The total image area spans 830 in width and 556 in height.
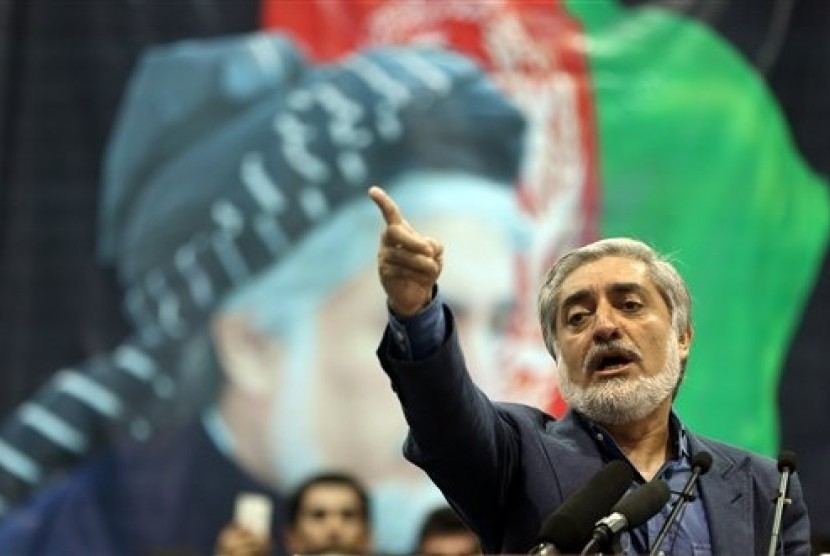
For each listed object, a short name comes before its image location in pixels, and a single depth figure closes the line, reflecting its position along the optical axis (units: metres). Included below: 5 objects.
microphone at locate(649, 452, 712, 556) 4.45
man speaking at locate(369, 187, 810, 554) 4.67
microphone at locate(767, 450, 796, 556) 4.82
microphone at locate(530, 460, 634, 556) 4.30
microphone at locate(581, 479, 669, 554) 4.34
